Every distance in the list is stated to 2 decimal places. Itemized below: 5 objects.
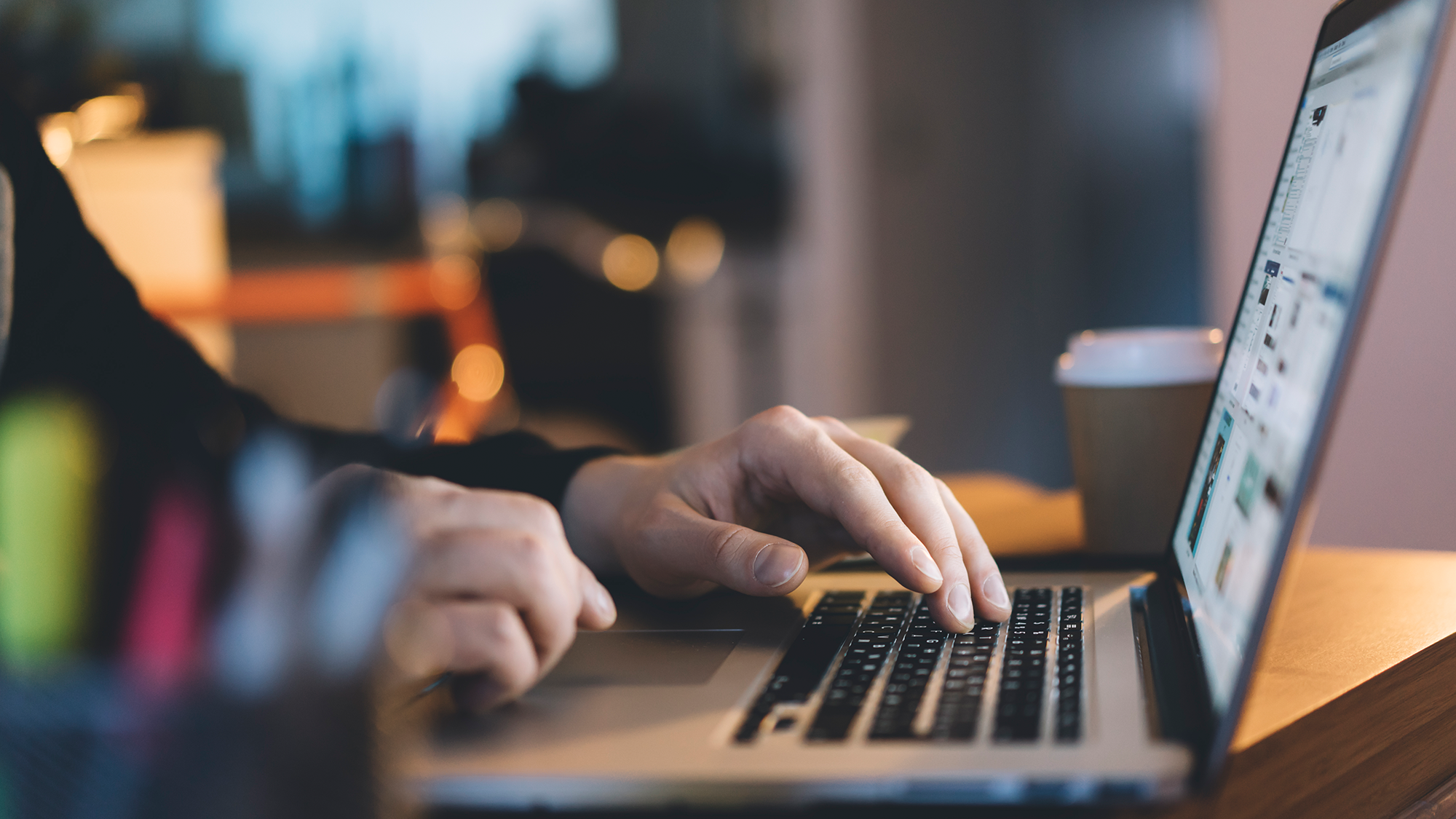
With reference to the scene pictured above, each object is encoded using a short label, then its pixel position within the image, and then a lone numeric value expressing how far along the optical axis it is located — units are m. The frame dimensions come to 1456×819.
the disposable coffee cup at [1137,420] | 0.72
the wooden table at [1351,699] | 0.42
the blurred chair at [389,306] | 2.34
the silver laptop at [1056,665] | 0.35
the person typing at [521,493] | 0.44
